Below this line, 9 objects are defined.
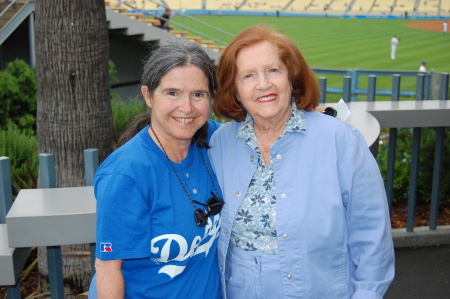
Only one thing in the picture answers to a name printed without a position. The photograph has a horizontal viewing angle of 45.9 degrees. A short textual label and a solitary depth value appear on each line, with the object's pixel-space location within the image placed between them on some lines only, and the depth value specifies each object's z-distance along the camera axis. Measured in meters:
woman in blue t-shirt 1.72
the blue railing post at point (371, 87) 4.72
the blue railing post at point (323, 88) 4.93
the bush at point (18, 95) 10.57
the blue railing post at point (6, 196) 2.27
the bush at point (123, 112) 6.27
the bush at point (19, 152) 4.80
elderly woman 1.88
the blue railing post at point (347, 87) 5.02
